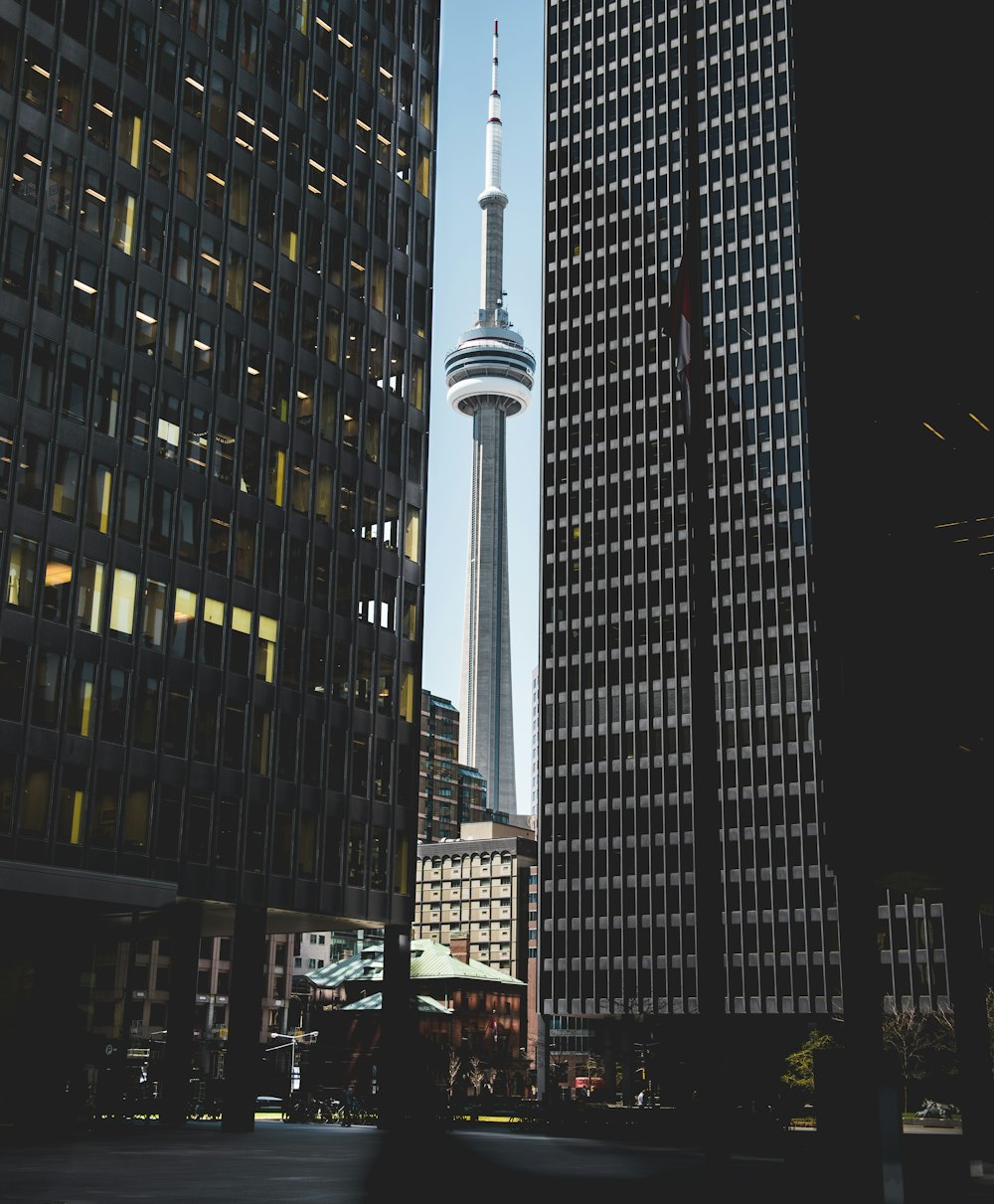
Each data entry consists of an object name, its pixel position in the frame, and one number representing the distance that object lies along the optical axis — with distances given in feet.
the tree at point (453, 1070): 455.22
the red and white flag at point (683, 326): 56.65
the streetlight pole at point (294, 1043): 407.15
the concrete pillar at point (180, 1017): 171.01
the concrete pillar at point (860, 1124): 54.29
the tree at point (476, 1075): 467.52
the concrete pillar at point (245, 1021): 168.45
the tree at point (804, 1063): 319.88
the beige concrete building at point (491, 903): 634.84
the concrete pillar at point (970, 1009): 128.16
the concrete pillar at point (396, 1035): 192.13
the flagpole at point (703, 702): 45.62
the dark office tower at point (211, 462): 157.28
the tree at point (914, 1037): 333.21
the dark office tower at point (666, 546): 397.39
